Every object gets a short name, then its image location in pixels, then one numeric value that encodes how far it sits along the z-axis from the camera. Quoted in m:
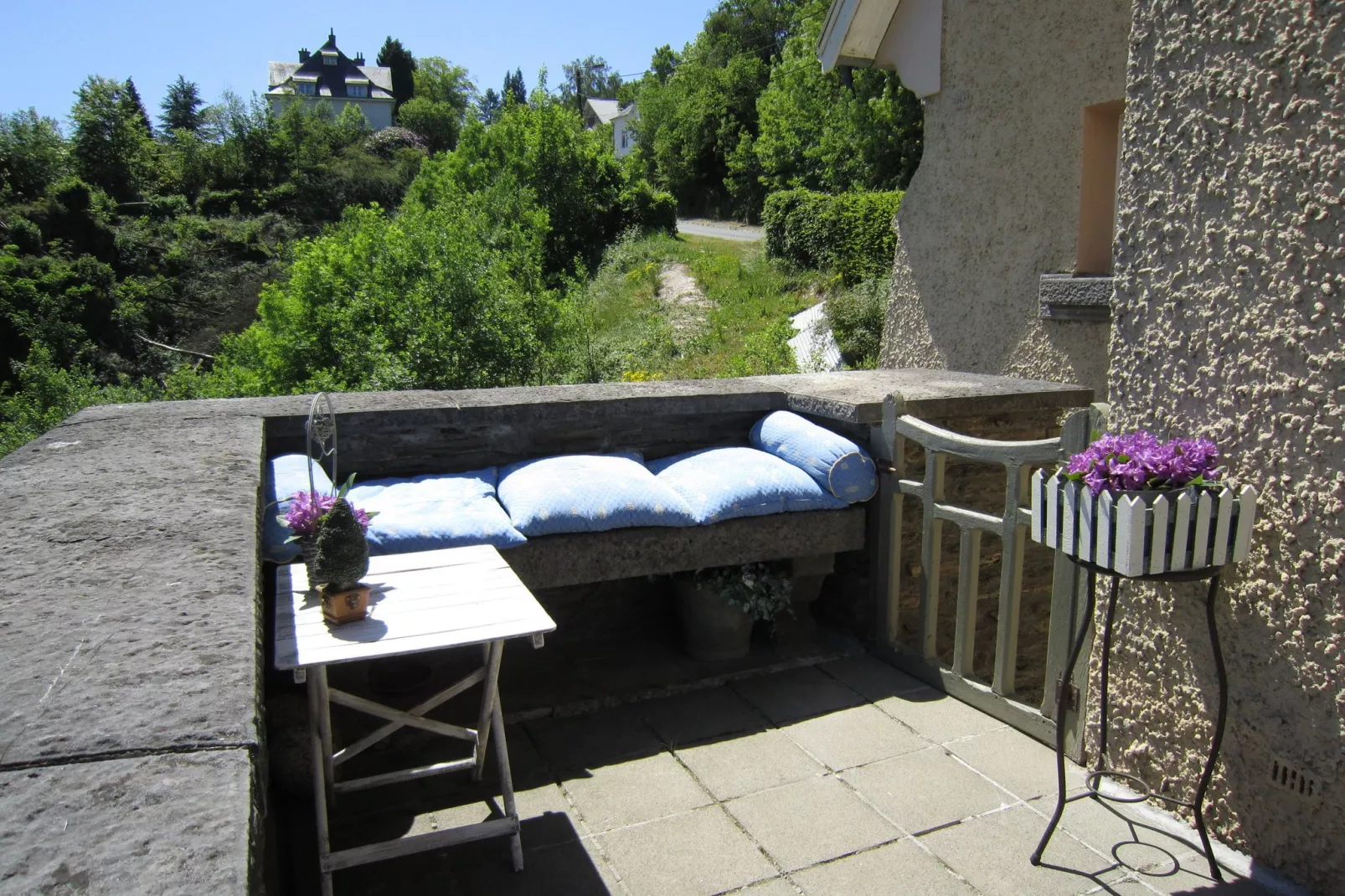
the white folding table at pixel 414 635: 2.37
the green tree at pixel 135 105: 53.54
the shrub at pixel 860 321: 12.17
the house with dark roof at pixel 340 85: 79.94
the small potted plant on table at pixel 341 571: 2.47
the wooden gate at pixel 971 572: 3.19
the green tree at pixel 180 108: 67.81
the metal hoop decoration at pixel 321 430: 3.23
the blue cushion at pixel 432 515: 3.23
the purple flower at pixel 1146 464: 2.39
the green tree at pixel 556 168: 26.16
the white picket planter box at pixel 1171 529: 2.32
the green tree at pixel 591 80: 102.38
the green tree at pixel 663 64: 59.84
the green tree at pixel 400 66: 86.12
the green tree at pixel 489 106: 102.44
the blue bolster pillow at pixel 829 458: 3.90
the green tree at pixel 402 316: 11.05
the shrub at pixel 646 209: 27.94
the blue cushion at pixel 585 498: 3.45
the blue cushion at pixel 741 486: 3.72
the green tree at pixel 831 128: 20.27
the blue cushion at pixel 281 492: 3.05
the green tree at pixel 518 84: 116.30
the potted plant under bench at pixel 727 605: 3.92
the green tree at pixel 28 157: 43.03
